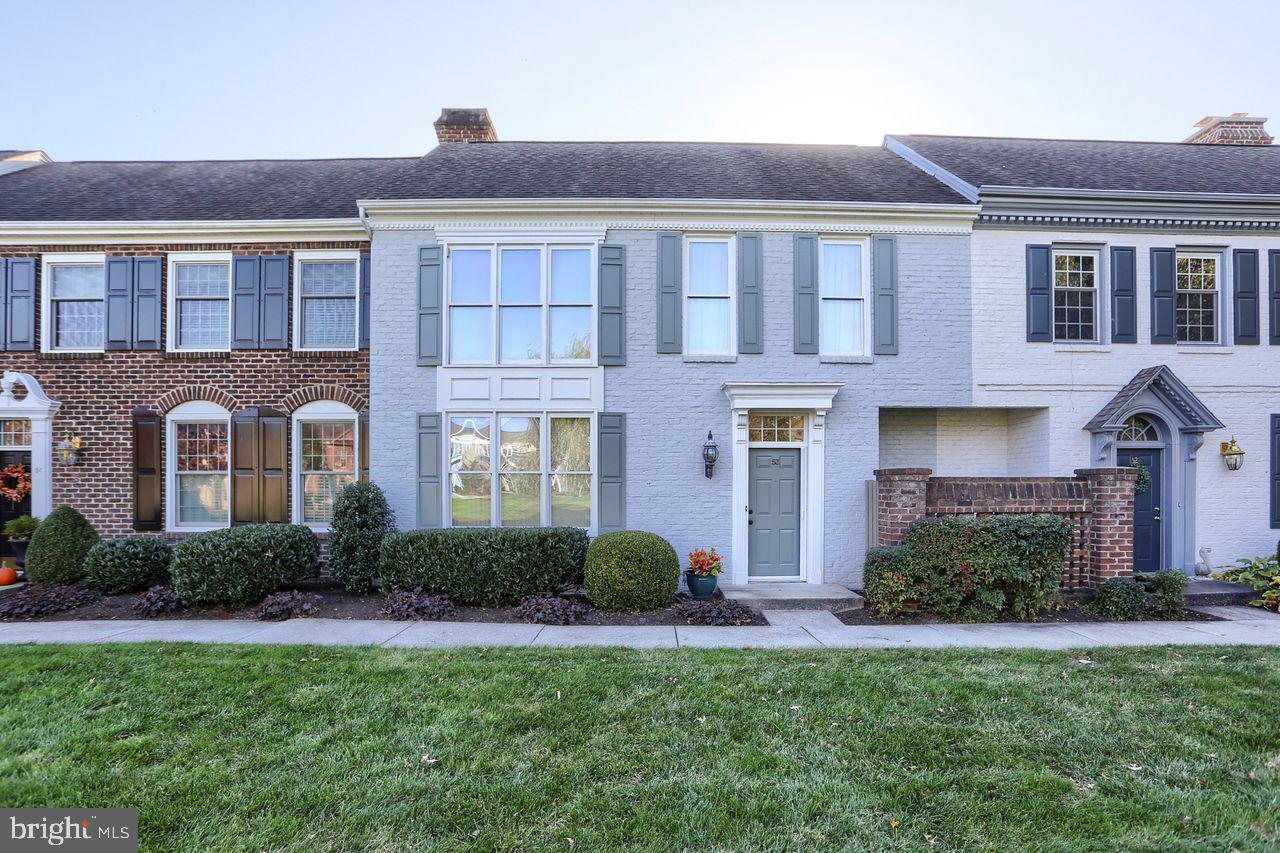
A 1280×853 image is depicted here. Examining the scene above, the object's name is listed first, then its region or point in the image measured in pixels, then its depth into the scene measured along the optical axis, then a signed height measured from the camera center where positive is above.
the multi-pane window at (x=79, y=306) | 9.77 +2.13
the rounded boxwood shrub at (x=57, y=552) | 8.30 -1.74
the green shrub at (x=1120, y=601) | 7.12 -2.06
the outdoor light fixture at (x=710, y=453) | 8.68 -0.29
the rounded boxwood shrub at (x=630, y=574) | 7.41 -1.82
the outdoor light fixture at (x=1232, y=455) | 9.11 -0.31
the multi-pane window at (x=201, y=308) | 9.73 +2.10
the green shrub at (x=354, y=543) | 8.24 -1.58
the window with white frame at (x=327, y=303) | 9.70 +2.19
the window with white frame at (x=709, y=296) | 9.13 +2.19
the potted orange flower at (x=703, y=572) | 8.07 -1.94
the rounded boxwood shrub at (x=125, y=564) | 8.01 -1.86
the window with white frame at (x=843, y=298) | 9.20 +2.18
